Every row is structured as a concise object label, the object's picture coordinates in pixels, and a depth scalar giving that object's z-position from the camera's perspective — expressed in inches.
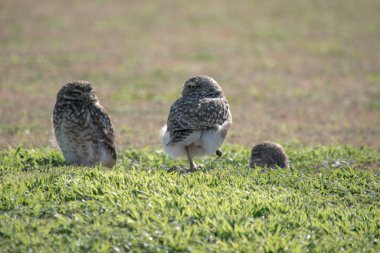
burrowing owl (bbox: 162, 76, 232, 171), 738.2
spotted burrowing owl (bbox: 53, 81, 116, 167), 719.7
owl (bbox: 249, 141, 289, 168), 789.9
